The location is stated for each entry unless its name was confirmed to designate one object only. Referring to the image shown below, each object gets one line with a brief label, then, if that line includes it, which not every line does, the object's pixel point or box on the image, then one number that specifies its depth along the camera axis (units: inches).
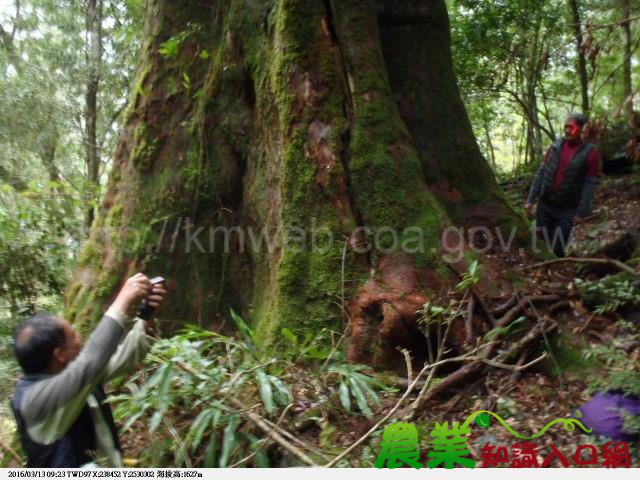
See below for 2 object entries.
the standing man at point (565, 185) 221.9
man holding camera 93.0
